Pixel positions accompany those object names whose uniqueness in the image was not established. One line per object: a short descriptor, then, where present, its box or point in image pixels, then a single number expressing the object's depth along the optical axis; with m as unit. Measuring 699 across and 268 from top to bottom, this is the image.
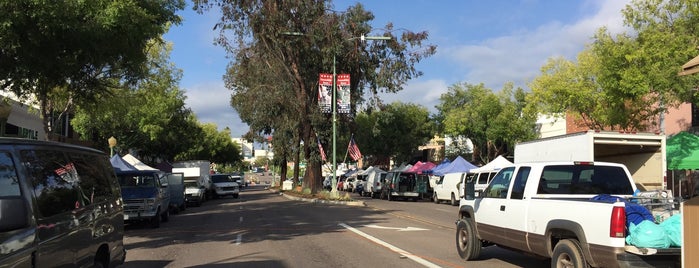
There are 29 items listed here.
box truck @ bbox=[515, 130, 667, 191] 13.55
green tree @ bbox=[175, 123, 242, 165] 70.61
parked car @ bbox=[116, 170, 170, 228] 17.66
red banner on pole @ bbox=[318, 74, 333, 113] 30.38
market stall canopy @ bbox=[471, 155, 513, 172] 27.62
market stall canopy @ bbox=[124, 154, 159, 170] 30.59
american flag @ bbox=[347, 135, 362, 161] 33.88
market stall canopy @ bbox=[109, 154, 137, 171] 25.25
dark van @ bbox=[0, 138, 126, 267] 4.73
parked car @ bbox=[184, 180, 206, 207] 32.56
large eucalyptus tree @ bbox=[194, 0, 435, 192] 32.94
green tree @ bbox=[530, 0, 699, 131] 19.23
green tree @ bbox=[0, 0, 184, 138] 10.30
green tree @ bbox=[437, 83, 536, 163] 46.19
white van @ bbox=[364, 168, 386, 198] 41.41
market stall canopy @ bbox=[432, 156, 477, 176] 34.19
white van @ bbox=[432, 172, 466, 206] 31.20
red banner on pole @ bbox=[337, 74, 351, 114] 30.88
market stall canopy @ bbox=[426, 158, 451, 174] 36.53
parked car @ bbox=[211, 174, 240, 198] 43.47
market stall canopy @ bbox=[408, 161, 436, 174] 40.21
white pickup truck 6.44
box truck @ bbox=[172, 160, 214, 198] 39.00
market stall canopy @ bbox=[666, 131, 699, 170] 22.91
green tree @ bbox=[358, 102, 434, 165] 60.38
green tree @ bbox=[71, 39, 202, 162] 25.50
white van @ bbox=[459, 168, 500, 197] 26.27
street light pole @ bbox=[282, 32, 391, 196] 30.60
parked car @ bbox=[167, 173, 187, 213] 25.36
